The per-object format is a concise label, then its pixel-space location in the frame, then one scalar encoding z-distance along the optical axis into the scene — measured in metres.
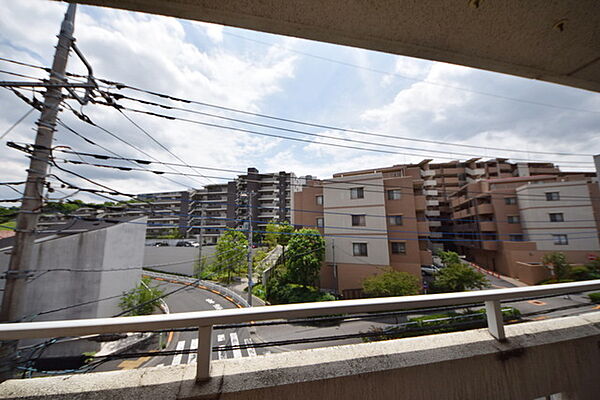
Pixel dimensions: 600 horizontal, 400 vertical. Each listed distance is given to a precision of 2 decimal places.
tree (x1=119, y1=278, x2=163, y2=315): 9.48
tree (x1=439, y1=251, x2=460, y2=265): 14.23
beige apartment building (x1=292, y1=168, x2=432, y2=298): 13.26
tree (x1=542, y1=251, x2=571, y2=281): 13.95
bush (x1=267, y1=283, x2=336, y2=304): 11.82
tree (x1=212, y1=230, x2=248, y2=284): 16.30
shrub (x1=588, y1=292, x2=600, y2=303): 9.76
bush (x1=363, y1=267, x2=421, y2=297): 10.72
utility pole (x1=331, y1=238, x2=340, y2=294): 13.90
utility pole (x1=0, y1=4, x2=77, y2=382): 3.46
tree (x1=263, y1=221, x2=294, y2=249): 22.44
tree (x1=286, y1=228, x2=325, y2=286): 12.74
